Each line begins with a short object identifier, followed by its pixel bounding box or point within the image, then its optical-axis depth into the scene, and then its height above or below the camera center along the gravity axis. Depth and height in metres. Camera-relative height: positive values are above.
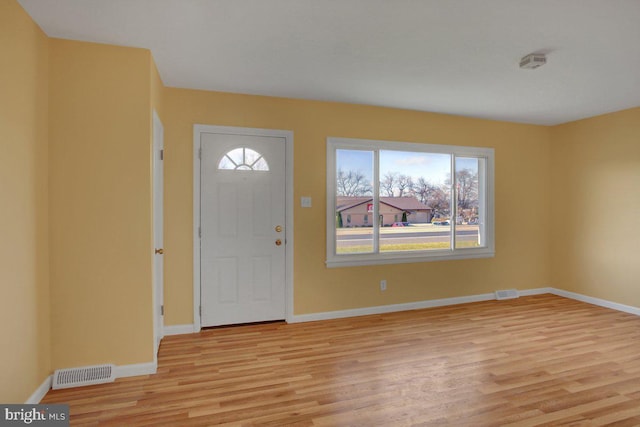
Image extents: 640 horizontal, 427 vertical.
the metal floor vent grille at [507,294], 4.94 -1.17
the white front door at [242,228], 3.72 -0.15
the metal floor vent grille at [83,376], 2.52 -1.21
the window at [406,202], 4.22 +0.15
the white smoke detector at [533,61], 2.74 +1.24
